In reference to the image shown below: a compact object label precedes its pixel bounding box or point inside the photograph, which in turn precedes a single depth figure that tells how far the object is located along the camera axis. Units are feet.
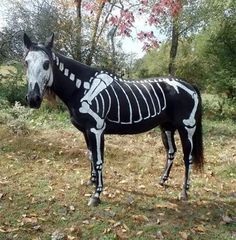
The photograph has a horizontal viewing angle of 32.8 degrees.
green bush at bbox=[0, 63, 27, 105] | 41.14
